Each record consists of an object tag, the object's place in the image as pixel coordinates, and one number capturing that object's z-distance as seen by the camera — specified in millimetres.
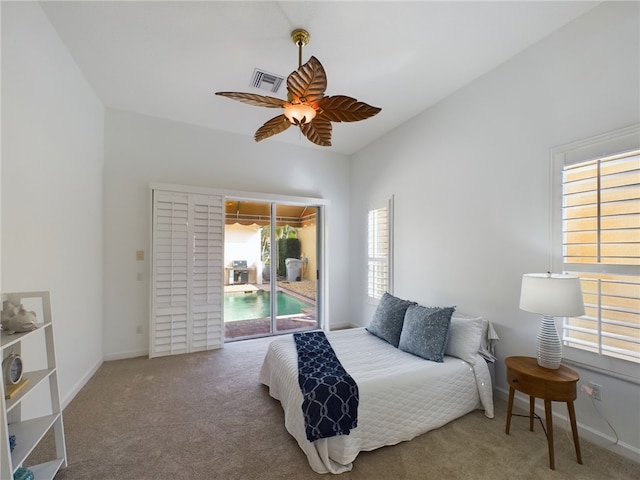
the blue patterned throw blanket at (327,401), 1733
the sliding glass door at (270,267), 4270
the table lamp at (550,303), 1753
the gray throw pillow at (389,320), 2797
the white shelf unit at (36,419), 1383
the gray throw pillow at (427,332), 2371
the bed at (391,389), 1812
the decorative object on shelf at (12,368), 1393
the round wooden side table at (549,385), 1744
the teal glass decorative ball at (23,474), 1433
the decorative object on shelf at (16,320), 1438
